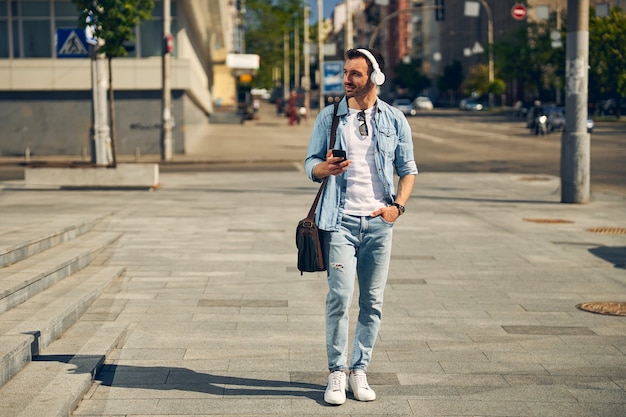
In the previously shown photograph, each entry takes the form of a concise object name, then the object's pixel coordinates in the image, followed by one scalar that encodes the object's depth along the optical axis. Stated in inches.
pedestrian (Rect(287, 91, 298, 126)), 2760.8
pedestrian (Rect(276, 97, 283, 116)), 3912.4
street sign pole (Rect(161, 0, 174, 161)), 1277.1
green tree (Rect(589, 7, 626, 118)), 2529.5
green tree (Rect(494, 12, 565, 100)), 3299.7
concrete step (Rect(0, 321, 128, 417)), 207.8
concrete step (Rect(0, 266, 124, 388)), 235.3
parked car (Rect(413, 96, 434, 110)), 4024.6
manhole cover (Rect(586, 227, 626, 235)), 548.0
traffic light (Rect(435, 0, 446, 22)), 1942.2
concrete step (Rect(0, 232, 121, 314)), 289.9
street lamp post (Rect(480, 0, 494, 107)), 3762.3
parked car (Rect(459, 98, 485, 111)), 3905.0
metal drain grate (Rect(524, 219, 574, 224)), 599.2
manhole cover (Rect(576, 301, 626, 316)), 332.7
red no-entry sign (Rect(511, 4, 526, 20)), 2119.8
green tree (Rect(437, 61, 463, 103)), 5118.1
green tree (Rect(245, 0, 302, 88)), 4736.7
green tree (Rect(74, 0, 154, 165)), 818.8
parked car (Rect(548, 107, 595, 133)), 2139.5
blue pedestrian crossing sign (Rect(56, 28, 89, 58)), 854.5
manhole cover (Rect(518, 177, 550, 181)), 946.6
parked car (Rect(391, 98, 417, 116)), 3275.1
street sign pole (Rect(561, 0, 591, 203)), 674.8
